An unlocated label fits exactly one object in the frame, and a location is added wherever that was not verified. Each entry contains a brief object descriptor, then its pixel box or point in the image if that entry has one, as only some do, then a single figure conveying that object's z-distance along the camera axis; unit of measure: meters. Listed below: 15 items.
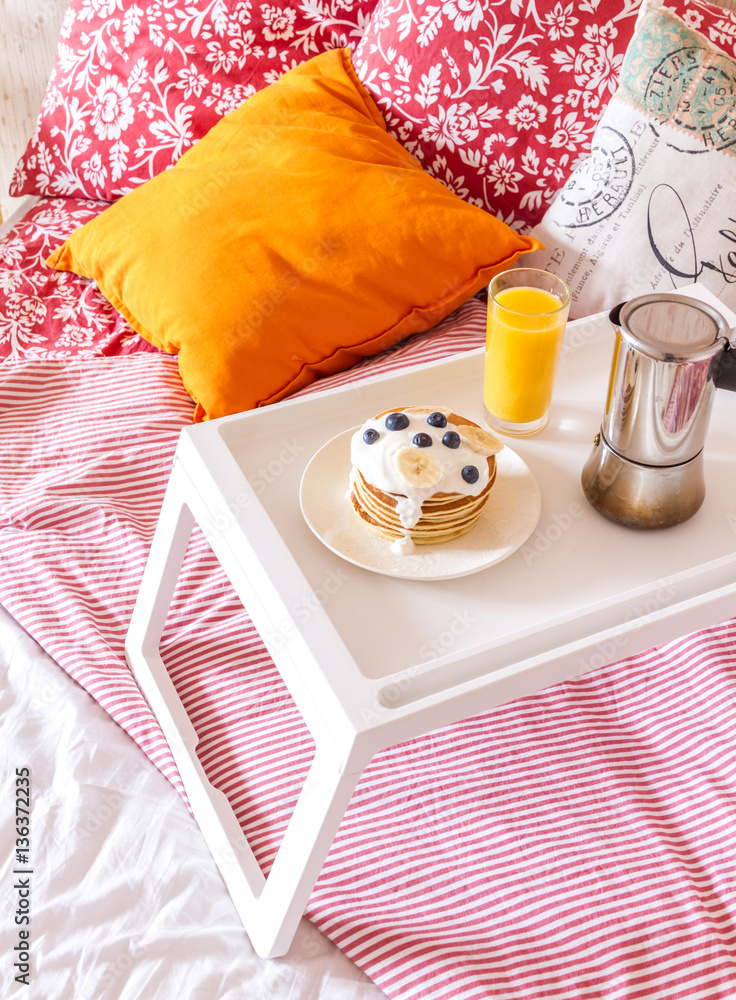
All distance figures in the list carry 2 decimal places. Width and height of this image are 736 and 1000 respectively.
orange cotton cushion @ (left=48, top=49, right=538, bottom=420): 1.22
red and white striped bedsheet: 0.85
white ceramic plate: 0.83
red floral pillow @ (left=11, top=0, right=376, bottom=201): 1.56
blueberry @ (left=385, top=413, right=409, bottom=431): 0.85
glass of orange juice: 0.93
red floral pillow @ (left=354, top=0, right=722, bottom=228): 1.33
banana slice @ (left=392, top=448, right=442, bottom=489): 0.81
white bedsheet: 0.81
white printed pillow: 1.25
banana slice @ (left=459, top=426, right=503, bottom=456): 0.85
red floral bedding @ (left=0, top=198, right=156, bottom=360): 1.39
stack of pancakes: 0.81
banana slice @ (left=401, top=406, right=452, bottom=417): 0.88
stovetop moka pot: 0.76
